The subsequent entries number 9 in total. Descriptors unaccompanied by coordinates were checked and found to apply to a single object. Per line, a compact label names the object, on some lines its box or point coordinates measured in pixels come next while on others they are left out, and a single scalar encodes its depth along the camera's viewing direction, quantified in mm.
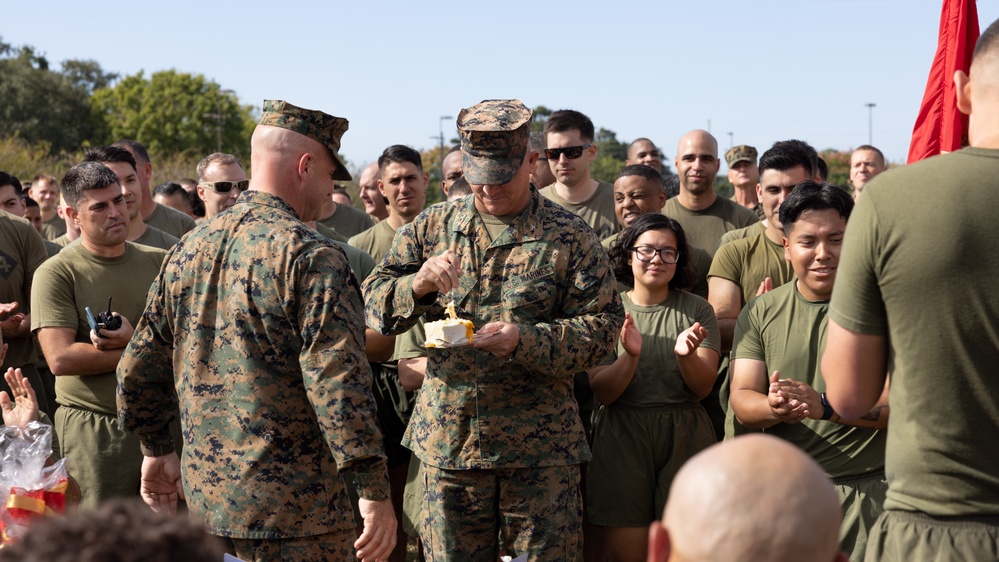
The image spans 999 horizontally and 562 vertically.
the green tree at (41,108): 58188
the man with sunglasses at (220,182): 7242
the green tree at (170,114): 63062
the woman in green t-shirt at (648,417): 5609
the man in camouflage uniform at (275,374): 3498
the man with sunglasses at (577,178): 7547
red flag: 4758
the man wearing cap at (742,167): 9039
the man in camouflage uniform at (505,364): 4512
